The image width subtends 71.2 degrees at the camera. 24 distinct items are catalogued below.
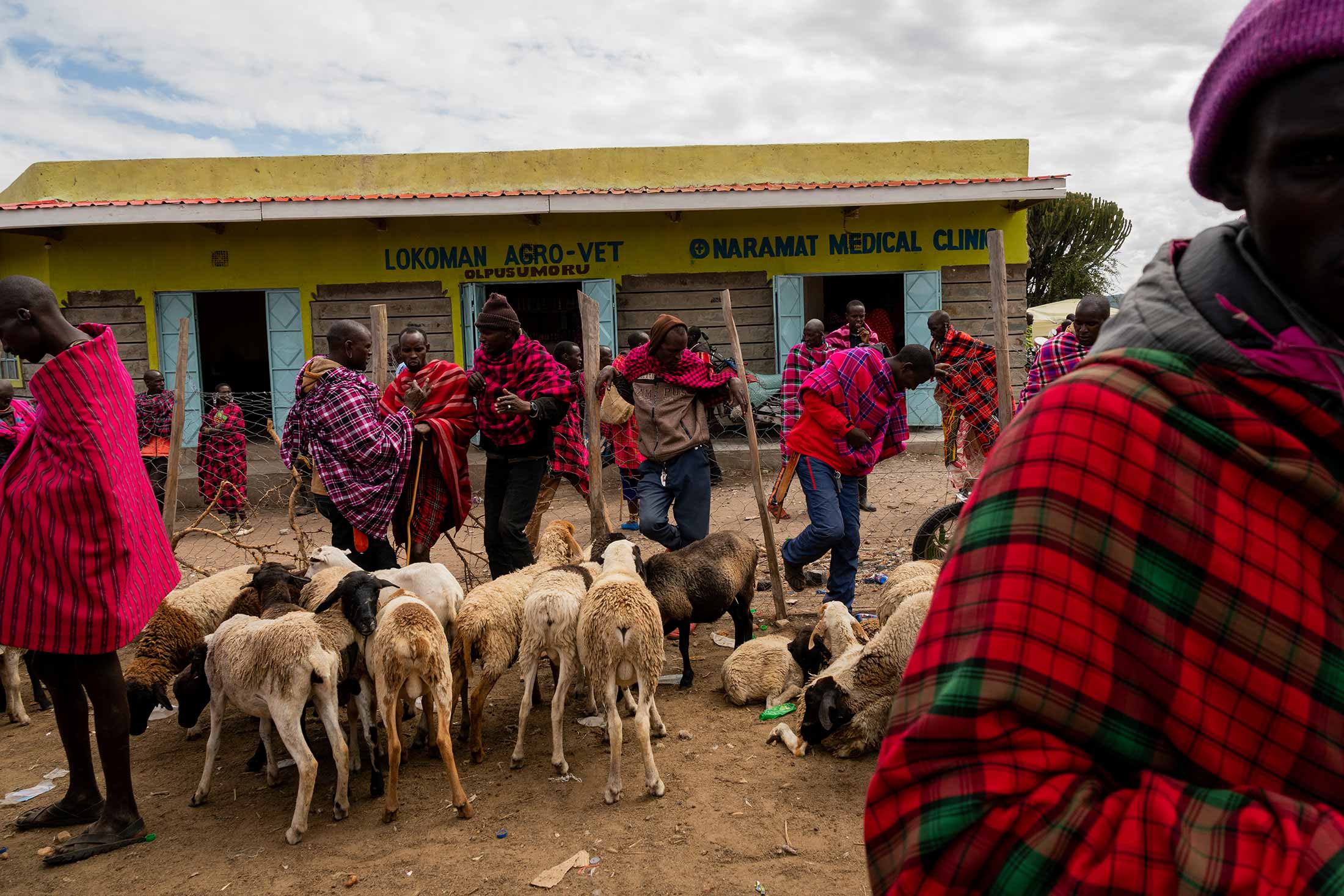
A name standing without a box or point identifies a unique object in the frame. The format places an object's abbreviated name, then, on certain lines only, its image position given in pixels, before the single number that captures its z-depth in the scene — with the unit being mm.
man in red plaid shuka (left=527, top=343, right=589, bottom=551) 6867
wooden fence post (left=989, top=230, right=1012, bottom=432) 5743
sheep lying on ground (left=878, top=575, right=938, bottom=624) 4883
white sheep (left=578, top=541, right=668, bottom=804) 4159
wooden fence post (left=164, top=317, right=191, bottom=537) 6203
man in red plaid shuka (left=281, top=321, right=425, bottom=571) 5488
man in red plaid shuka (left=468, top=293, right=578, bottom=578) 6172
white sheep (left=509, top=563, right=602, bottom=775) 4398
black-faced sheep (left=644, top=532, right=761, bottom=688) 5324
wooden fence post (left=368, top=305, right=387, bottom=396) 6527
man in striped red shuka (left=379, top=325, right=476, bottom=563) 6129
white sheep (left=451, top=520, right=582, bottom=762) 4566
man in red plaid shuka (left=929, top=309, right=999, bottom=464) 7883
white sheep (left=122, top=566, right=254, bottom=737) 4484
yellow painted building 12461
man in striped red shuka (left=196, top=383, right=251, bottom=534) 10203
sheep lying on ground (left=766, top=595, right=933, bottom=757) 4355
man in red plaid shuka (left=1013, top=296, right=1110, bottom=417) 6922
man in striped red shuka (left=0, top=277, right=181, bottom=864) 3520
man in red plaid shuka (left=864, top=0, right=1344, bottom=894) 850
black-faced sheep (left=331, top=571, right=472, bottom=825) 3990
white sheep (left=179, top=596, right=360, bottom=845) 3877
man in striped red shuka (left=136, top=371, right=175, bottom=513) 9852
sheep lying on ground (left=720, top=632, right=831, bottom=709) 5105
